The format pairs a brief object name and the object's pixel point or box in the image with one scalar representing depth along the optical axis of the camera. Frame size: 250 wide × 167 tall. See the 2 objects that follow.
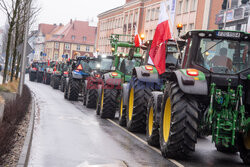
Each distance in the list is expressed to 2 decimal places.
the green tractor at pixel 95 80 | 20.69
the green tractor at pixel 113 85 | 16.58
